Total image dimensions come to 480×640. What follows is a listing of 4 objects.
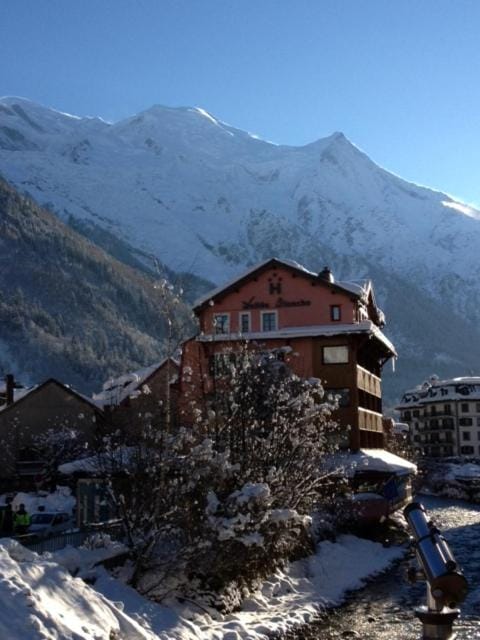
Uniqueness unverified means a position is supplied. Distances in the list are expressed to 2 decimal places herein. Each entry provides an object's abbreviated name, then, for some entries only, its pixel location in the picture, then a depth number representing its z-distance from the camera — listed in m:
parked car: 37.53
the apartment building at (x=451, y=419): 138.12
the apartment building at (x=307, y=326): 53.91
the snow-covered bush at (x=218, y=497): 23.41
